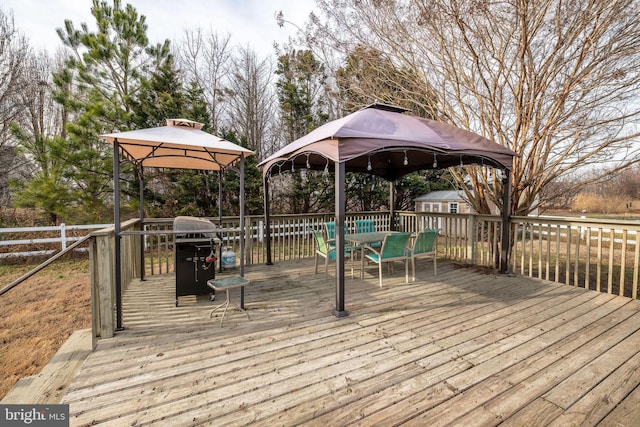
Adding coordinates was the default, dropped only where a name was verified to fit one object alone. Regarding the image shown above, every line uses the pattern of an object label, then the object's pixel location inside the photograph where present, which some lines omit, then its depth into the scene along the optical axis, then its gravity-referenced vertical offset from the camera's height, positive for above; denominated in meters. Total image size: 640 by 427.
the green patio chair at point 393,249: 4.31 -0.62
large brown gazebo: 3.24 +0.85
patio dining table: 4.64 -0.49
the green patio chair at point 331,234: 5.27 -0.46
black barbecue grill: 3.66 -0.62
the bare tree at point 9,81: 8.95 +4.07
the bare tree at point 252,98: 13.59 +5.29
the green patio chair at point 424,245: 4.71 -0.60
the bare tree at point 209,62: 13.22 +6.83
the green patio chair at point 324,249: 4.85 -0.67
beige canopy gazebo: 2.98 +0.76
